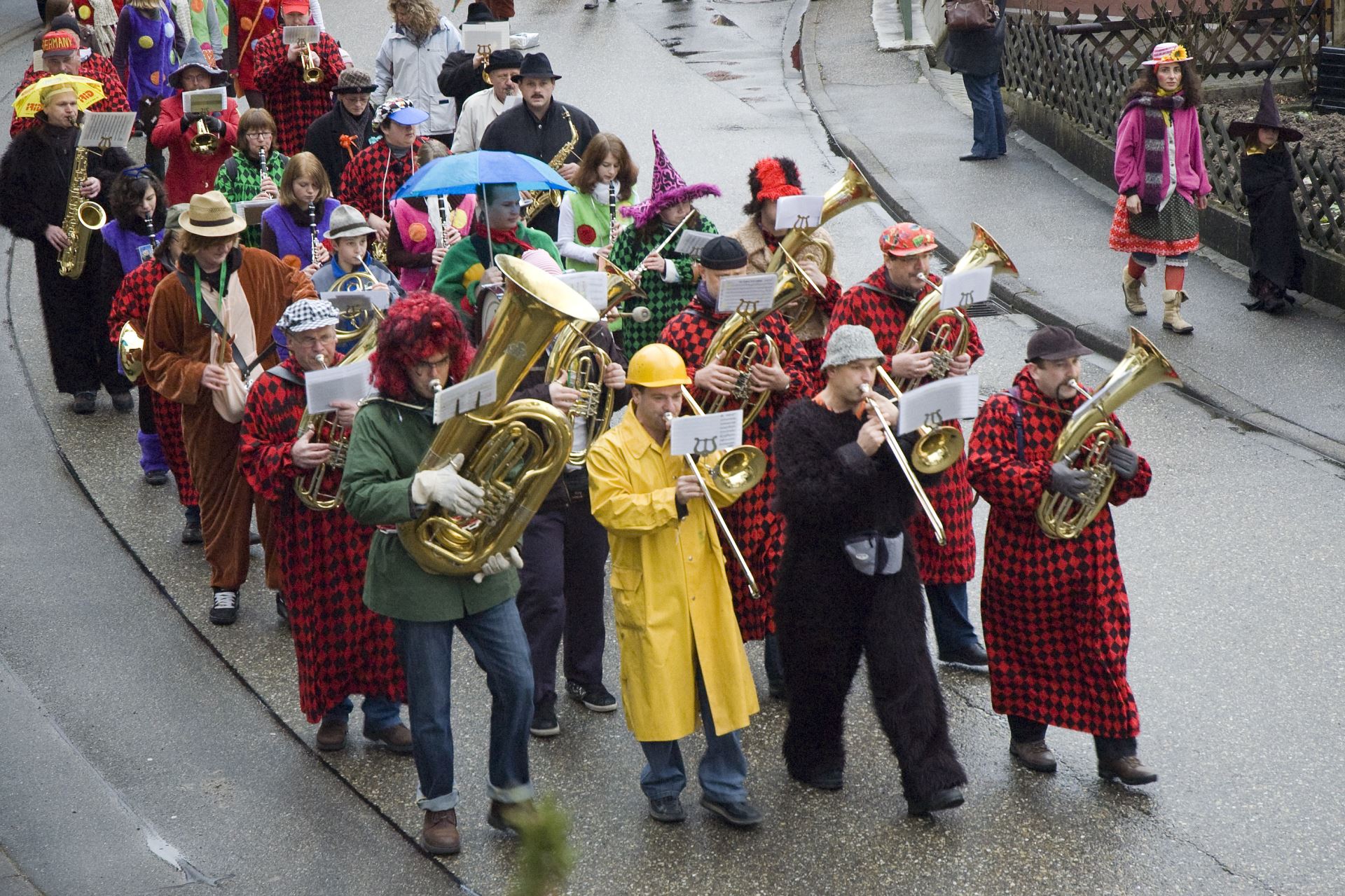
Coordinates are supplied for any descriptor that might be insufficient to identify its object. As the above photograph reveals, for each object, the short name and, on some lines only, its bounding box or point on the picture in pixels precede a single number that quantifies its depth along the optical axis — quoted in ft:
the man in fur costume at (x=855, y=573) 38.27
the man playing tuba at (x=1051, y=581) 40.73
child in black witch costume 79.36
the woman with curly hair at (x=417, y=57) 82.94
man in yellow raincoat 38.65
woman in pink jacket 75.10
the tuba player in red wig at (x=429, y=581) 35.12
